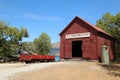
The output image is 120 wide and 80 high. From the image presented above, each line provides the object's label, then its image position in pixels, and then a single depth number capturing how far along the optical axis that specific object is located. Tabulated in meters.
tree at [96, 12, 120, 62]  22.87
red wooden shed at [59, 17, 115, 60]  13.42
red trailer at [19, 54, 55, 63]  16.94
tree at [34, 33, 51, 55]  41.43
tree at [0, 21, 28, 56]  26.02
